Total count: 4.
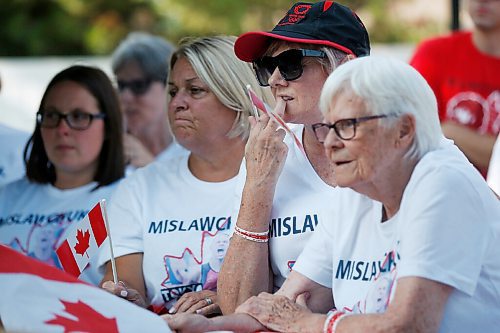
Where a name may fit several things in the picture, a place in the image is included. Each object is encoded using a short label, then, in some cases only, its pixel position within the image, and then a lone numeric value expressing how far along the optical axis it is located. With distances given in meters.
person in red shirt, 10.13
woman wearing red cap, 6.16
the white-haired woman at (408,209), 4.71
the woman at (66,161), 8.55
